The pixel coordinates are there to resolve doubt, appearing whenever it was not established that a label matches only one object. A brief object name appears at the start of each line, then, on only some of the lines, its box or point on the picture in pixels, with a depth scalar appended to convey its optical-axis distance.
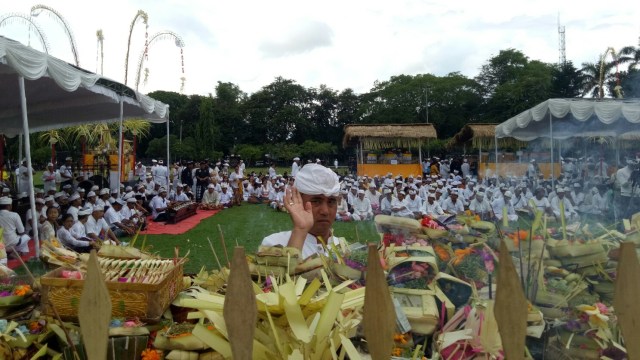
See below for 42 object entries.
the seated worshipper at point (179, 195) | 14.44
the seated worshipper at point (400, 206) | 12.68
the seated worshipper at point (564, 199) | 10.62
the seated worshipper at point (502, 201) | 11.55
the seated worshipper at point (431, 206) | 12.42
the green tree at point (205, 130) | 39.25
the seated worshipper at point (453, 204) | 12.60
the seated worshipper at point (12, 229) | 6.97
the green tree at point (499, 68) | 45.97
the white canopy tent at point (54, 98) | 6.11
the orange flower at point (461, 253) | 2.24
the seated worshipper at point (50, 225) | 7.46
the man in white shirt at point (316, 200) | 3.07
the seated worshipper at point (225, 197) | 15.95
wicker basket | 2.03
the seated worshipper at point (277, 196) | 14.95
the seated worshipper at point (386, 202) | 13.37
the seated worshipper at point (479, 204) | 11.54
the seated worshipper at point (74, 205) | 8.28
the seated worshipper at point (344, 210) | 12.79
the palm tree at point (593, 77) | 29.64
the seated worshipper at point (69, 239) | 7.74
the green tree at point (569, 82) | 33.16
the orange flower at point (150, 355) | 1.88
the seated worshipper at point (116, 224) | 9.67
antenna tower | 52.91
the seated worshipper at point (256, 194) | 17.27
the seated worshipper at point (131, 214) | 10.20
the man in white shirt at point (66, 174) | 14.89
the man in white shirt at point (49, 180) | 13.94
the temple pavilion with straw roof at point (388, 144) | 23.31
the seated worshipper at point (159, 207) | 11.91
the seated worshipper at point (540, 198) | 10.59
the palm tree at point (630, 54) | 23.00
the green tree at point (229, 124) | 46.19
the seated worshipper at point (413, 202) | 13.12
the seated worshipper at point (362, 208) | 13.12
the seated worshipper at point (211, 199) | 15.26
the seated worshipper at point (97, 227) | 8.38
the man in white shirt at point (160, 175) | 17.80
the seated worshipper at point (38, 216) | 7.82
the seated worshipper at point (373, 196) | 13.87
